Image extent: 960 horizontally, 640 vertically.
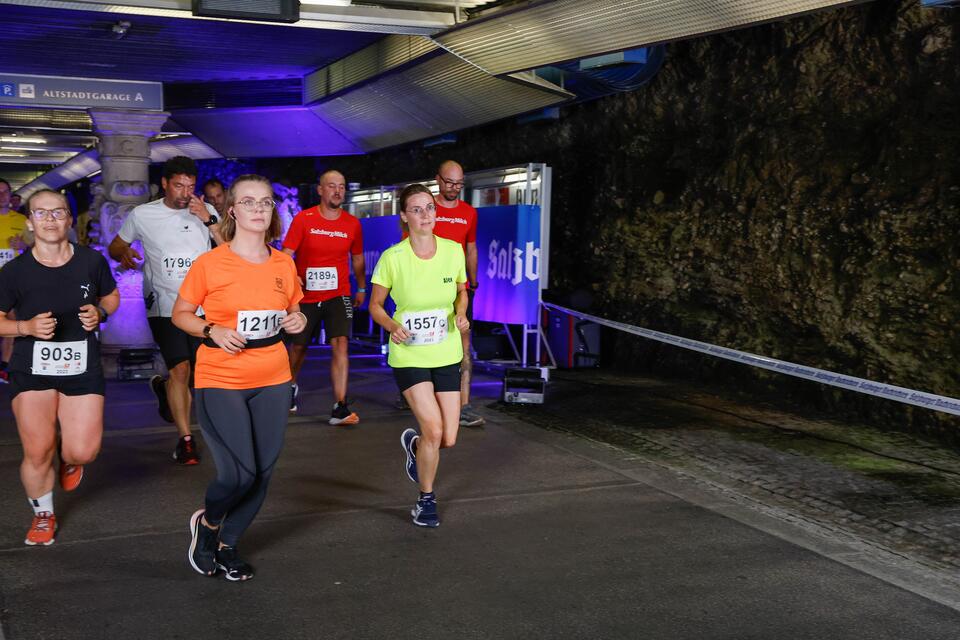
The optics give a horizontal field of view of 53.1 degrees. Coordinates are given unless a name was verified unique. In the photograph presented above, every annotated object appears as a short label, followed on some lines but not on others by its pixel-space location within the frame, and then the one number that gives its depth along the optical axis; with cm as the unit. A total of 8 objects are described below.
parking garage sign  1229
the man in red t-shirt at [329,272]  805
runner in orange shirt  411
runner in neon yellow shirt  515
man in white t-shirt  638
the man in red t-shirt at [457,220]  792
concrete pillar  1183
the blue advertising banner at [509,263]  1062
